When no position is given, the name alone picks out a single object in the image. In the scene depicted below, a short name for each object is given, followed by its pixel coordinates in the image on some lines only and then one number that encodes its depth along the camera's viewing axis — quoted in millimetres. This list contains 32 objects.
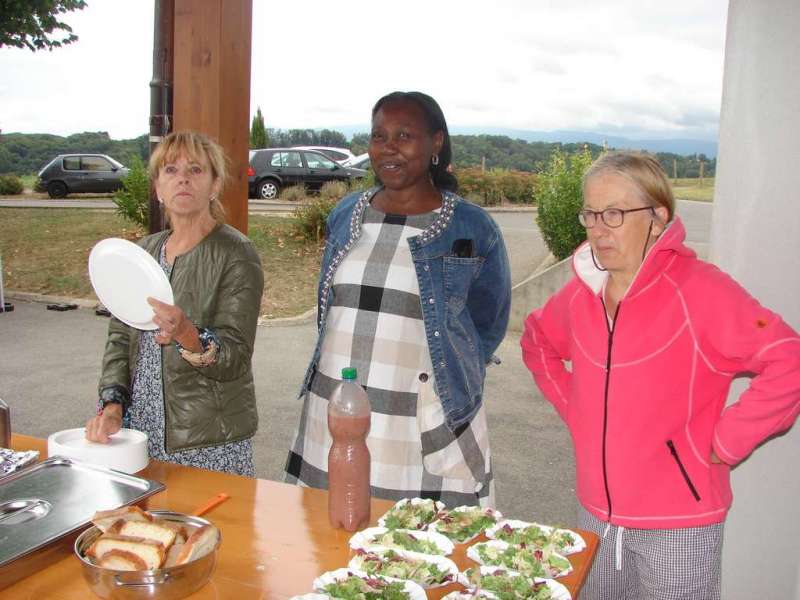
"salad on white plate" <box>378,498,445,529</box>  1699
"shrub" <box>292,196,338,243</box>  12523
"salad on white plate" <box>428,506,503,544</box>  1689
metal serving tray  1482
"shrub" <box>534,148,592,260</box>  9539
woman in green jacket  2312
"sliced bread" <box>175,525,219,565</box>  1386
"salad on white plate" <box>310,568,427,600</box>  1383
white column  2539
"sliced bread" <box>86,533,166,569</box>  1355
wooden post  3076
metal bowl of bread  1316
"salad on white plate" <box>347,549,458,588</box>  1480
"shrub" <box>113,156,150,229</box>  12555
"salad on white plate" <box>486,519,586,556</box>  1642
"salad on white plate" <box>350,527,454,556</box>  1595
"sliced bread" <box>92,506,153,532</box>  1451
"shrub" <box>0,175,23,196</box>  17266
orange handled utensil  1802
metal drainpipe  3512
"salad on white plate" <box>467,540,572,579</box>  1528
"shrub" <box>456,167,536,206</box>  15398
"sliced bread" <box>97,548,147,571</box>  1341
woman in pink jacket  1912
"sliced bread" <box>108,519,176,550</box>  1422
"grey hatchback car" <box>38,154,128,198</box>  16547
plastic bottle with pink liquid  1696
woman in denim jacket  2383
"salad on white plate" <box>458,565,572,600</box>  1423
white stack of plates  1896
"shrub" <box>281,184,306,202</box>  15359
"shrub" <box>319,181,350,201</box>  13164
